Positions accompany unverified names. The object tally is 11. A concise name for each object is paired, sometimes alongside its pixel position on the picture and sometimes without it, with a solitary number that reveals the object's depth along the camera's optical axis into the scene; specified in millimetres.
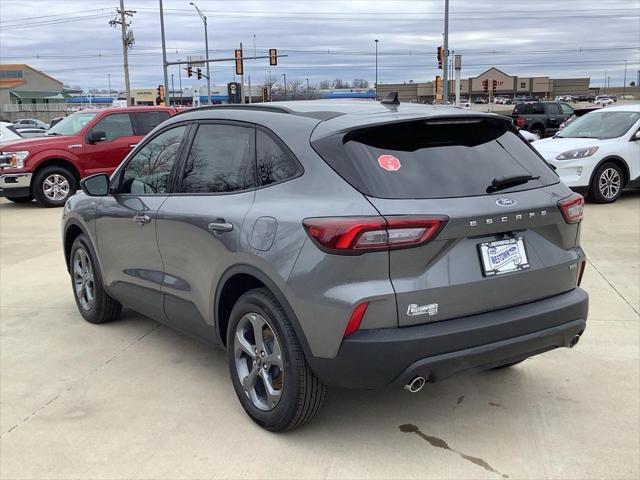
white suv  11055
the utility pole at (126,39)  42875
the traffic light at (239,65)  41500
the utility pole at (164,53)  40125
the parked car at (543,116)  26844
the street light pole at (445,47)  30119
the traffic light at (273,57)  40781
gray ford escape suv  2914
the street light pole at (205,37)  46344
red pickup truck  12383
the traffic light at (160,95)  48978
